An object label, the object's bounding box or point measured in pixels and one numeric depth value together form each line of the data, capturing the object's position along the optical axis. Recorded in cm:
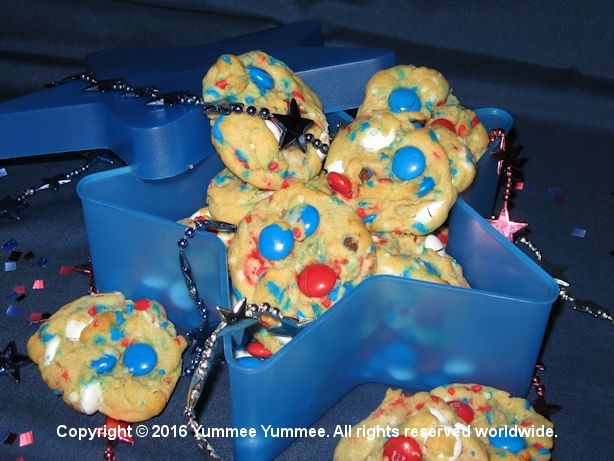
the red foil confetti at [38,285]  42
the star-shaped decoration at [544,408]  35
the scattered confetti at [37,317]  39
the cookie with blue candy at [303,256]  34
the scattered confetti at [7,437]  34
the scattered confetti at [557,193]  48
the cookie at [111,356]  34
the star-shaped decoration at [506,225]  42
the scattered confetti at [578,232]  45
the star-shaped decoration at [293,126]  37
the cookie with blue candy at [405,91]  39
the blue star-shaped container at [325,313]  33
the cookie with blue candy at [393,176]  36
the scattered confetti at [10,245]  44
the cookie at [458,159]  37
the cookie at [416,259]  35
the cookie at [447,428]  30
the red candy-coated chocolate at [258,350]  35
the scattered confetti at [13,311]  40
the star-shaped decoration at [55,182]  48
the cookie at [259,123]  37
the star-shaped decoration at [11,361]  37
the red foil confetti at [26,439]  35
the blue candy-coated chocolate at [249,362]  30
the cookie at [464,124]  40
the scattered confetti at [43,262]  43
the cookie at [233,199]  37
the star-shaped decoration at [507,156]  41
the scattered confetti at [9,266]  43
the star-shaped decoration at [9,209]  46
